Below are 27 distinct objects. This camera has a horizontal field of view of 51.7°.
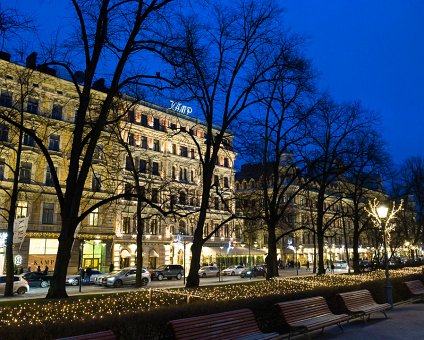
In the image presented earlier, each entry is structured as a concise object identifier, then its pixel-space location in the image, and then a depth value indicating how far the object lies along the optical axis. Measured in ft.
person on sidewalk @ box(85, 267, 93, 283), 138.23
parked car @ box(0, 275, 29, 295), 103.44
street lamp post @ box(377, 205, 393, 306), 56.29
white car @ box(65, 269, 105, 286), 130.72
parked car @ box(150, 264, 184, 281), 157.41
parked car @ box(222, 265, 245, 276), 189.98
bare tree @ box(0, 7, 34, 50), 40.86
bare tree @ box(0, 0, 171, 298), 50.75
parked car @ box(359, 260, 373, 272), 154.34
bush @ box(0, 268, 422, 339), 24.34
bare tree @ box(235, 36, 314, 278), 72.79
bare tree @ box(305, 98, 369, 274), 97.50
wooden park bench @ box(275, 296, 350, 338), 35.50
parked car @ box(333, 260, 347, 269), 233.96
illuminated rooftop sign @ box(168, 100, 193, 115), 211.82
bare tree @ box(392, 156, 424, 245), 165.17
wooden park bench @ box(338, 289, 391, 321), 45.03
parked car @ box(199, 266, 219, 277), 173.88
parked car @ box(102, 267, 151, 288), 127.34
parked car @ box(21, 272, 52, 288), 124.36
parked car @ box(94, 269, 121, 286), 133.18
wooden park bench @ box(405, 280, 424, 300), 64.09
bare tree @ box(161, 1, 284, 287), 67.21
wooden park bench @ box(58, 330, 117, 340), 21.54
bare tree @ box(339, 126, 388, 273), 101.86
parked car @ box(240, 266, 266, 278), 176.65
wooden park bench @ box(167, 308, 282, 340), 26.61
